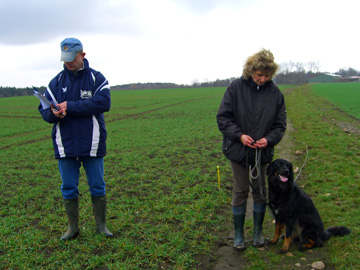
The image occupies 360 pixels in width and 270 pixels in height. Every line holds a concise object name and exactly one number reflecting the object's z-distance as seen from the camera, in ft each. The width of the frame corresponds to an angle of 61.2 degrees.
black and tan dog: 12.54
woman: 12.03
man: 12.43
